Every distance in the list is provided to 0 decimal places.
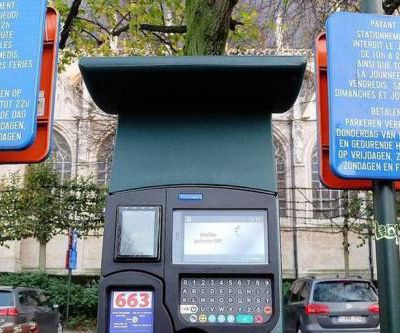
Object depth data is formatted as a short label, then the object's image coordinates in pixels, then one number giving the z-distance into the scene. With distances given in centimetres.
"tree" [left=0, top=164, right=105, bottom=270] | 1769
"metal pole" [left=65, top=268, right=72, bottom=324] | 1635
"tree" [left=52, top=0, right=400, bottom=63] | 1016
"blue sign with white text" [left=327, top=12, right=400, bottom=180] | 267
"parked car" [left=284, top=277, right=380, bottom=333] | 1071
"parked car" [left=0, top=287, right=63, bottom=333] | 1153
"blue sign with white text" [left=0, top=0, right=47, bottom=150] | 253
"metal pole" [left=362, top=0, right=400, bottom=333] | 259
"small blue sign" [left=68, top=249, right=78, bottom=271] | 1608
